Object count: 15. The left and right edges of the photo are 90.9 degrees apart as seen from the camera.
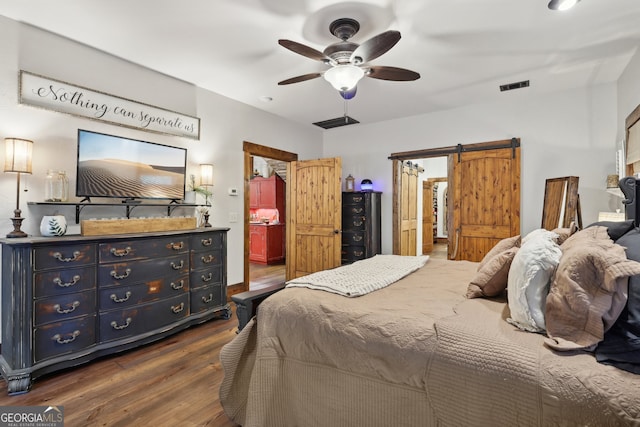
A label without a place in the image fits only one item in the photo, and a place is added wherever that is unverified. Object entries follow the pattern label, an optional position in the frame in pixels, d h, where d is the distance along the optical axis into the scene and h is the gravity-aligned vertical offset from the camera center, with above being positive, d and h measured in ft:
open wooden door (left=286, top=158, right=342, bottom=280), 16.24 -0.04
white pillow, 4.21 -0.99
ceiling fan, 7.32 +3.88
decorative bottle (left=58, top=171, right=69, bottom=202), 8.60 +0.83
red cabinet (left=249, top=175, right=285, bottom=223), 25.54 +1.83
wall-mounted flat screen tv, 9.13 +1.55
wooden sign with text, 8.48 +3.42
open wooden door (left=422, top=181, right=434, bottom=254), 28.84 -0.30
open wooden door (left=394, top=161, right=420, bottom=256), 17.76 +0.46
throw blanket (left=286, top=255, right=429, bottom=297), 5.97 -1.35
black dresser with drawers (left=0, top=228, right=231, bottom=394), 6.97 -2.08
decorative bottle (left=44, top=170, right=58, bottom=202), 8.46 +0.82
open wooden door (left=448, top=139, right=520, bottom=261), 13.87 +0.77
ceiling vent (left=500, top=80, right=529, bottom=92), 12.20 +5.11
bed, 3.35 -1.81
